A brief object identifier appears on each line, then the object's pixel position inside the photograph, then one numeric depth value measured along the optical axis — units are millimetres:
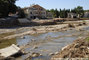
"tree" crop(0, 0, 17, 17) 22048
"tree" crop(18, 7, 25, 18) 29969
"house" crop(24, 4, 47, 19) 36332
